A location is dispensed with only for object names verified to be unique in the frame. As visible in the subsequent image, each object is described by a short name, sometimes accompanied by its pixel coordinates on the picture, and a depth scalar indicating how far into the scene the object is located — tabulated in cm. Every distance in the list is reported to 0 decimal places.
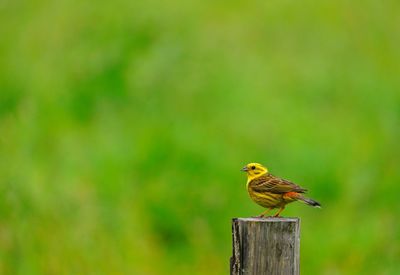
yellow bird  1426
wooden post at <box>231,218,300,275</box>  1210
